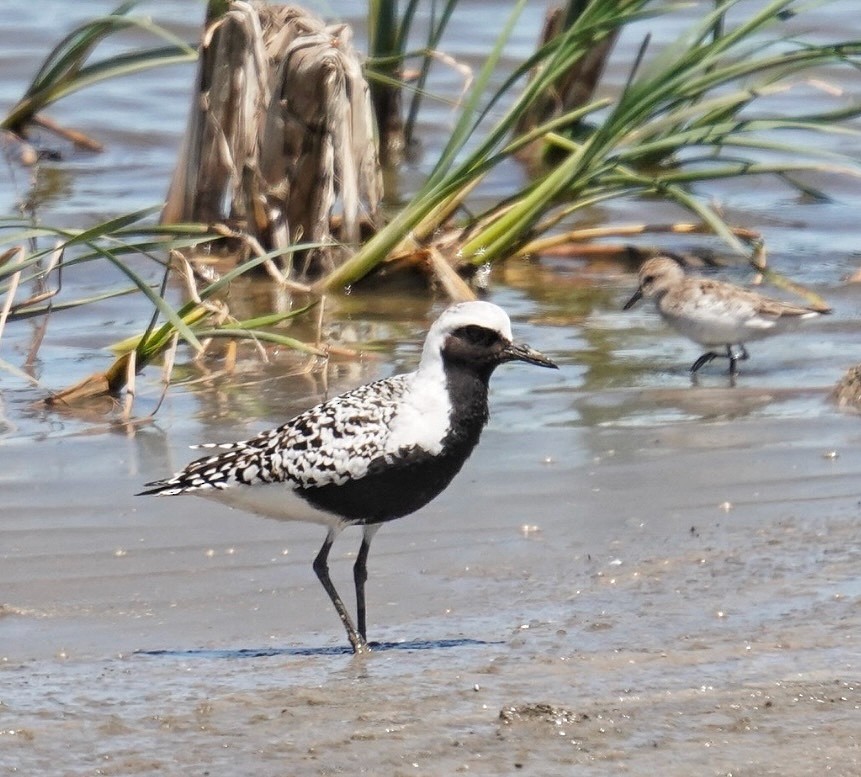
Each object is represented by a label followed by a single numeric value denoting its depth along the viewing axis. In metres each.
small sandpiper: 15.25
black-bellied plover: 9.91
